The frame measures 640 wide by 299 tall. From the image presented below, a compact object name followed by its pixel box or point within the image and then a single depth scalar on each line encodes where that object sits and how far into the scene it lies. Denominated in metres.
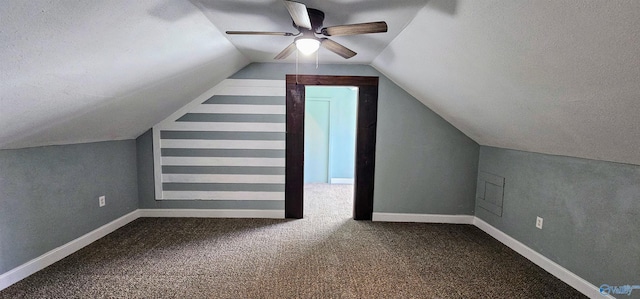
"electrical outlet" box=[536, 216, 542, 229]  2.50
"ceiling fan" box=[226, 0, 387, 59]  1.44
